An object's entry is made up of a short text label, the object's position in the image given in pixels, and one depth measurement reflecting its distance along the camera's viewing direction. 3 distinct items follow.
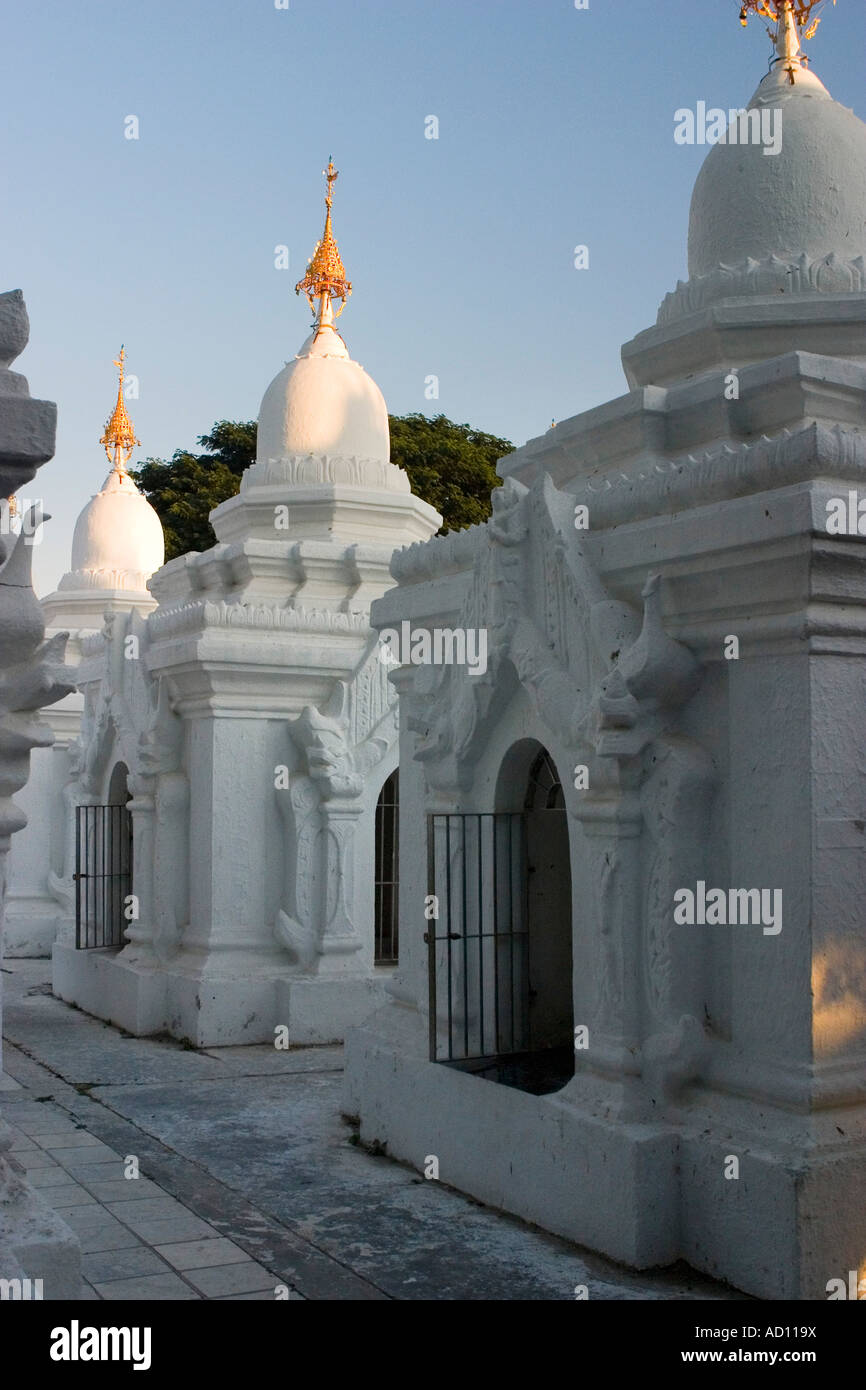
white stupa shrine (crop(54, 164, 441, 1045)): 10.59
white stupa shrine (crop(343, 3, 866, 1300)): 5.18
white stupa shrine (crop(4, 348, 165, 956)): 16.03
